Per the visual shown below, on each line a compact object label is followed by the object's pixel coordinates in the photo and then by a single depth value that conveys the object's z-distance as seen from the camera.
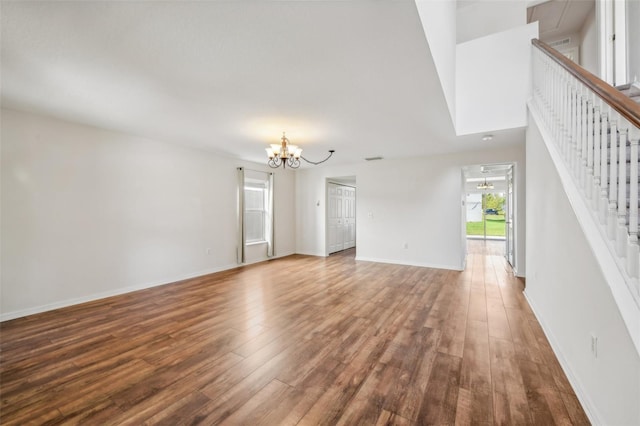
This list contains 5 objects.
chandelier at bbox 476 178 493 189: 9.47
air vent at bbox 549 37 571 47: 5.48
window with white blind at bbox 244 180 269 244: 6.07
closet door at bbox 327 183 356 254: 7.32
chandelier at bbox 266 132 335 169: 3.86
